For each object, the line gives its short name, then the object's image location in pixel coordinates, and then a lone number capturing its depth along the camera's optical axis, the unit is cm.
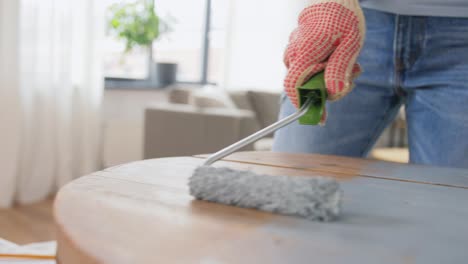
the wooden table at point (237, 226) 43
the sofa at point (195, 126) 301
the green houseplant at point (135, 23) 375
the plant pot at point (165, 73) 419
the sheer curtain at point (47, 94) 267
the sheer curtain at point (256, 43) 441
